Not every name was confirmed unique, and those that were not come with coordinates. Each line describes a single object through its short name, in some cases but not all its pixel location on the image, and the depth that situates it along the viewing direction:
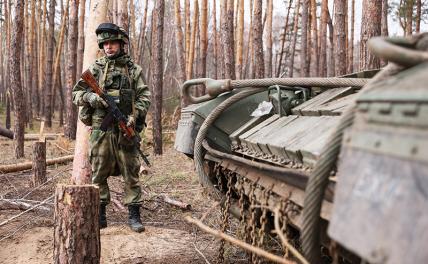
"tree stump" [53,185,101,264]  3.73
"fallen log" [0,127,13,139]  12.52
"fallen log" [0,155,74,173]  8.51
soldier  4.97
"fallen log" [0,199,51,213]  5.82
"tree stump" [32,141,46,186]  7.75
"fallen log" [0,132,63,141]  12.58
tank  1.21
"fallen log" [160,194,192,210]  6.39
